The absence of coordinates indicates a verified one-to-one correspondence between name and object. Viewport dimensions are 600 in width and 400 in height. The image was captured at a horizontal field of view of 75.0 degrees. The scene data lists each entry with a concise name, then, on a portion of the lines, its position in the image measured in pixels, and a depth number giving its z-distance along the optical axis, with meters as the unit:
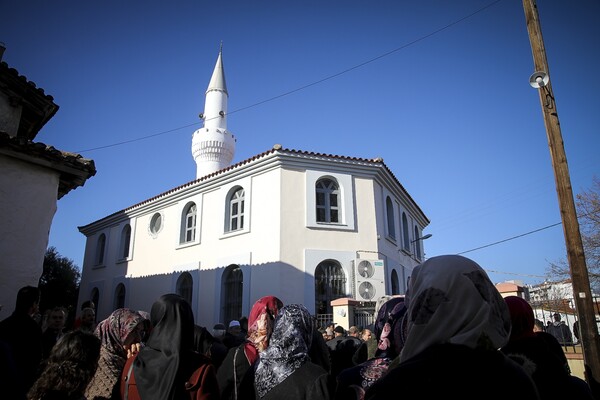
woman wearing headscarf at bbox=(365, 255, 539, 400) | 1.14
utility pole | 4.71
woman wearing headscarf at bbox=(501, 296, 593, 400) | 1.95
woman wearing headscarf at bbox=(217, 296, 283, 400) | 2.83
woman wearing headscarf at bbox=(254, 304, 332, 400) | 2.08
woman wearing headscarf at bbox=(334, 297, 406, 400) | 2.16
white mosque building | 12.43
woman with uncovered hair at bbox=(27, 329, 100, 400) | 1.92
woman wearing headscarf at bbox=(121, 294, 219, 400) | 2.24
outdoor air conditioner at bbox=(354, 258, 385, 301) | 12.24
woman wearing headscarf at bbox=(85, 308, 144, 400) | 2.76
